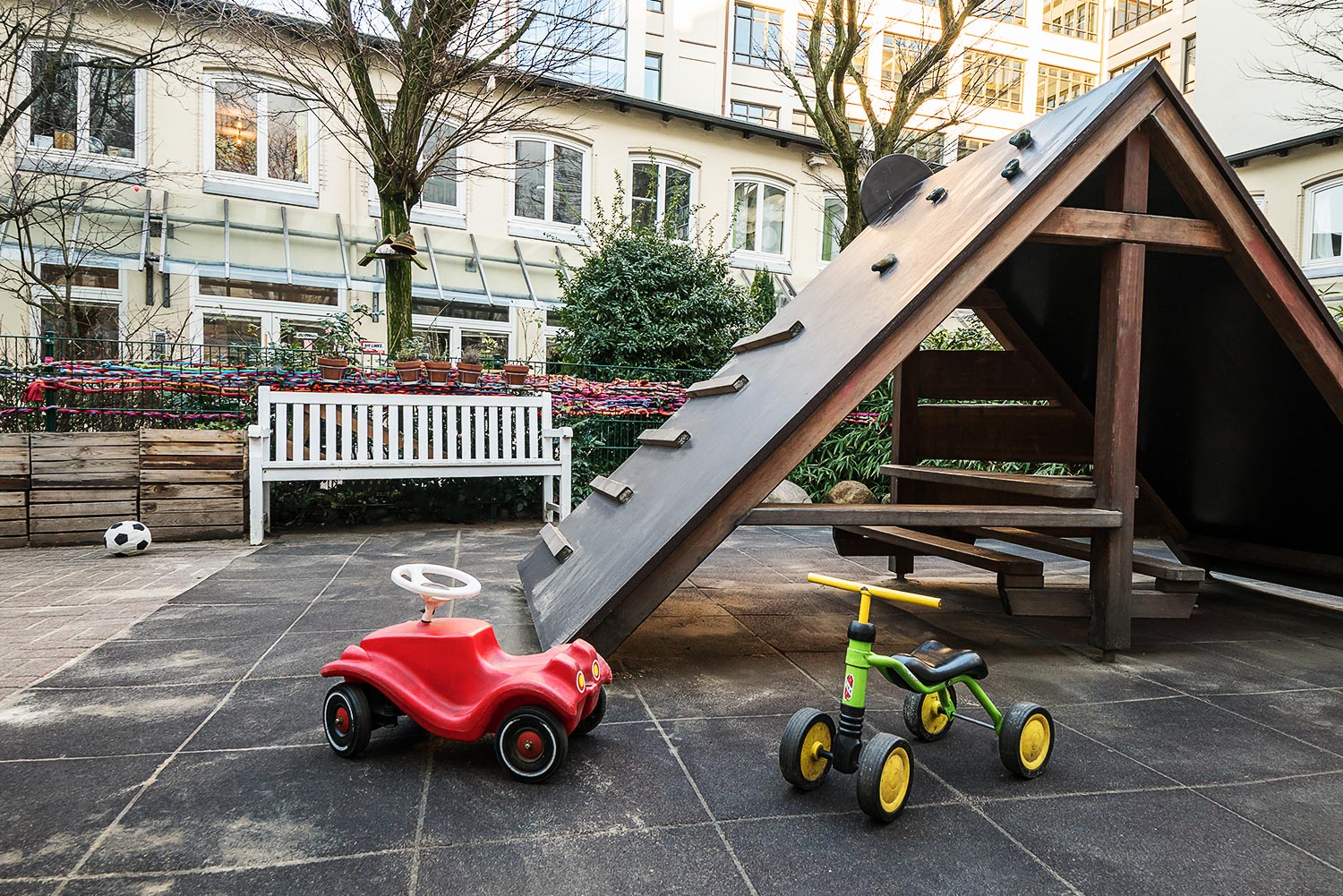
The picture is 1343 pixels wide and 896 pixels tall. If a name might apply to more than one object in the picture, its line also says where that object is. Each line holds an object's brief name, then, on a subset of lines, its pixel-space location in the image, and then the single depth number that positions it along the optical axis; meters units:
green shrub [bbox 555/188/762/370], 9.92
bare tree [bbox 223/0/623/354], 9.20
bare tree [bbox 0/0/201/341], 11.83
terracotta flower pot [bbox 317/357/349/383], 7.09
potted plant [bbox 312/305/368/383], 7.19
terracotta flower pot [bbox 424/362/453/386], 7.63
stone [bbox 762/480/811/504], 9.03
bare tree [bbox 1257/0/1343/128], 18.27
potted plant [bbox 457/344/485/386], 7.78
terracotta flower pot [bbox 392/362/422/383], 7.48
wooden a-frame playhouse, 3.07
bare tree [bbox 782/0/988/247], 12.68
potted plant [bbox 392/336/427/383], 7.50
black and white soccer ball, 5.55
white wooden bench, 6.39
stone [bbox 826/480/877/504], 9.01
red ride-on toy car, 2.26
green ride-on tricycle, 2.02
